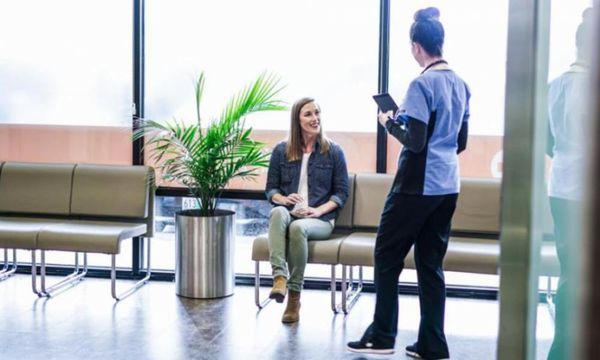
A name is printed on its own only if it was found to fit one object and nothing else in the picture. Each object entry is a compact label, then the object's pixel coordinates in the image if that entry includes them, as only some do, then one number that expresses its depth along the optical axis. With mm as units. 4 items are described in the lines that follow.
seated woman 4395
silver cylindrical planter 4668
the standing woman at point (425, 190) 3176
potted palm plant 4680
